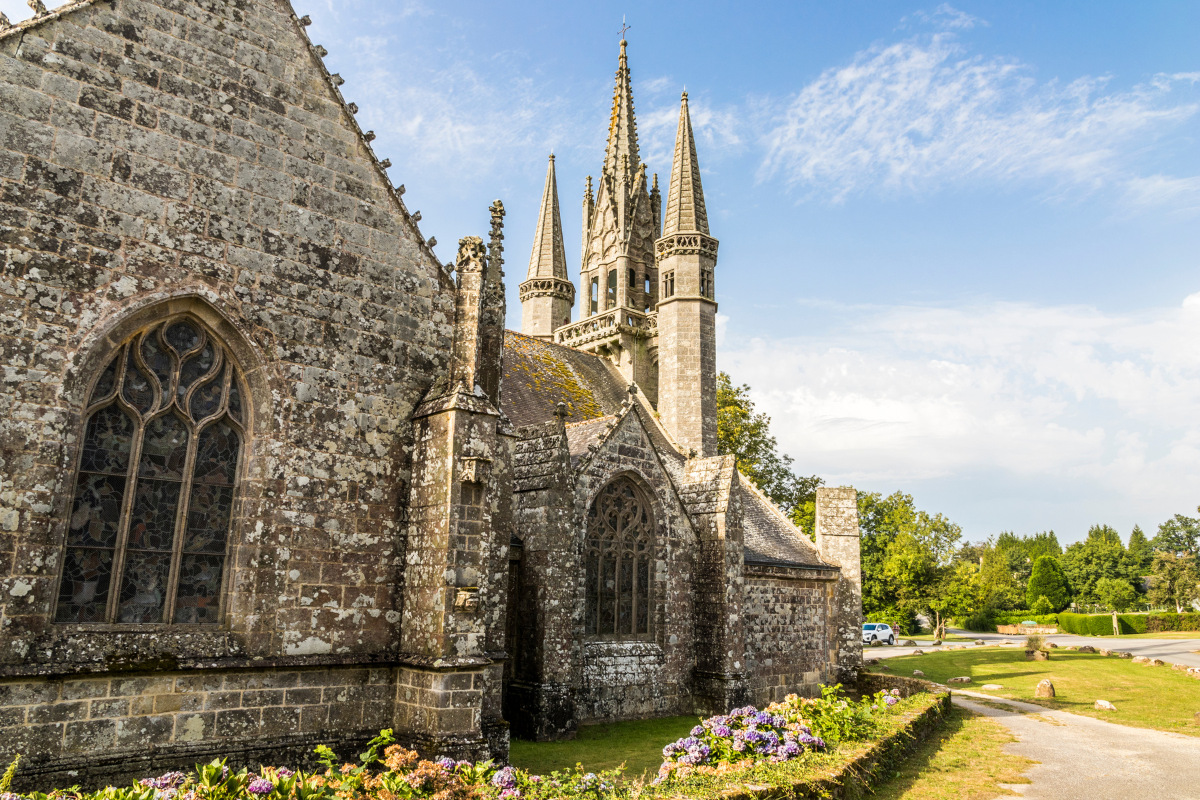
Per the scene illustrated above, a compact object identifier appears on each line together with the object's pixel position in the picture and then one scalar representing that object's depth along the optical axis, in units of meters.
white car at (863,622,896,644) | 45.22
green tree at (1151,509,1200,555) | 90.06
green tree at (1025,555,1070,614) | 71.50
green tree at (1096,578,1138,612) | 70.81
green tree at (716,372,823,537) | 32.53
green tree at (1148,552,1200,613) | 64.81
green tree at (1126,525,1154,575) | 82.32
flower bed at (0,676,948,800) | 6.07
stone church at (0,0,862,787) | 7.44
